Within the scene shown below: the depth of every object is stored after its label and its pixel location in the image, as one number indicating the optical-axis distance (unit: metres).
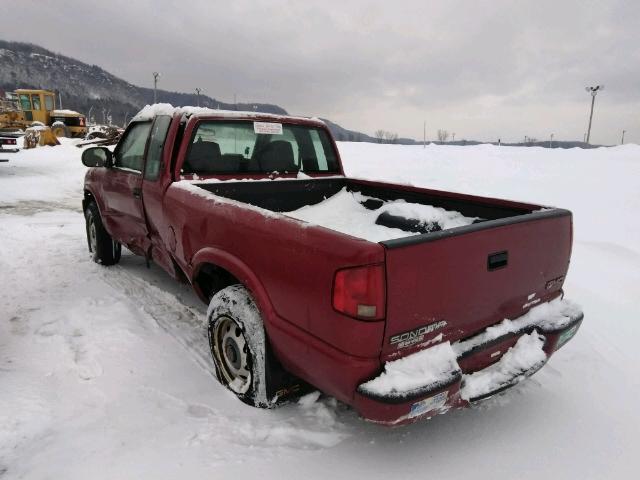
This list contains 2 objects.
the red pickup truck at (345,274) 2.07
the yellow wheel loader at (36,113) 29.25
